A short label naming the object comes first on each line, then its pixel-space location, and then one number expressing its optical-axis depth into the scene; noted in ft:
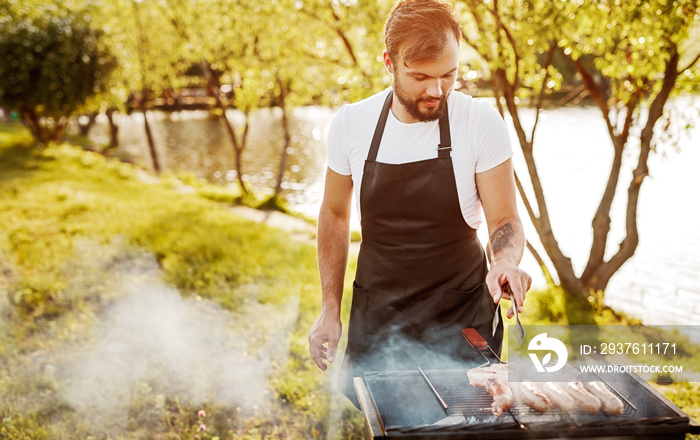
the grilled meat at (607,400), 5.89
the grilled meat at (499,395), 5.94
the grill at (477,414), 5.45
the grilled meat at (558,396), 5.94
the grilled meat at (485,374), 6.39
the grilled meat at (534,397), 6.01
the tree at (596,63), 15.03
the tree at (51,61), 50.83
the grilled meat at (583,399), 5.91
